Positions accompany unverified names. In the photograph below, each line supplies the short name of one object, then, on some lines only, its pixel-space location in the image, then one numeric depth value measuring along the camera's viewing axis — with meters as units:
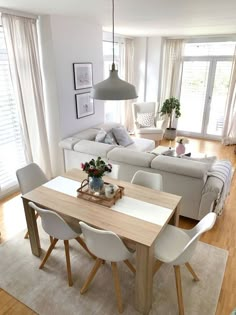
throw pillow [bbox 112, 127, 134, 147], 4.67
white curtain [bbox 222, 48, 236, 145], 5.77
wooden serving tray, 2.27
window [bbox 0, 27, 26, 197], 3.46
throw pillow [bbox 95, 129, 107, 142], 4.21
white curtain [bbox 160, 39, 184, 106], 6.17
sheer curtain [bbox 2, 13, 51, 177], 3.34
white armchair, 5.81
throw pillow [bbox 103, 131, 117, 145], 4.23
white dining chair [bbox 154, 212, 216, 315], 1.88
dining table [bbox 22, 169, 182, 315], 1.89
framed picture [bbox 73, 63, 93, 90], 4.25
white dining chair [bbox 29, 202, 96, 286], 2.07
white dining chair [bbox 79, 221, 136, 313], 1.80
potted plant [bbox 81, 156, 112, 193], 2.29
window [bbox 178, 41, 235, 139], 5.89
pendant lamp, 2.03
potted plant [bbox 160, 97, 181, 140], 6.04
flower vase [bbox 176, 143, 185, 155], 4.29
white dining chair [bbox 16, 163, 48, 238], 2.70
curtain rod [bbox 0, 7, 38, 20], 3.09
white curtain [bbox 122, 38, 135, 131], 6.24
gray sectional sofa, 2.93
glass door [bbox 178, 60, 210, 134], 6.19
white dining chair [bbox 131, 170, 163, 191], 2.61
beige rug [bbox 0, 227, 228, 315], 2.11
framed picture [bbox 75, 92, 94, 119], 4.45
